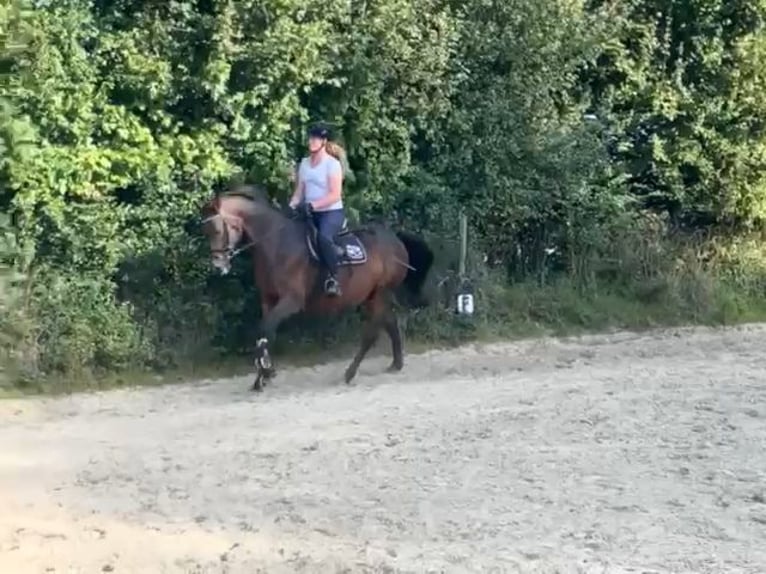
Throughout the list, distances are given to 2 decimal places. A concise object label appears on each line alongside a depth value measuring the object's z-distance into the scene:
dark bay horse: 12.73
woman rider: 12.90
